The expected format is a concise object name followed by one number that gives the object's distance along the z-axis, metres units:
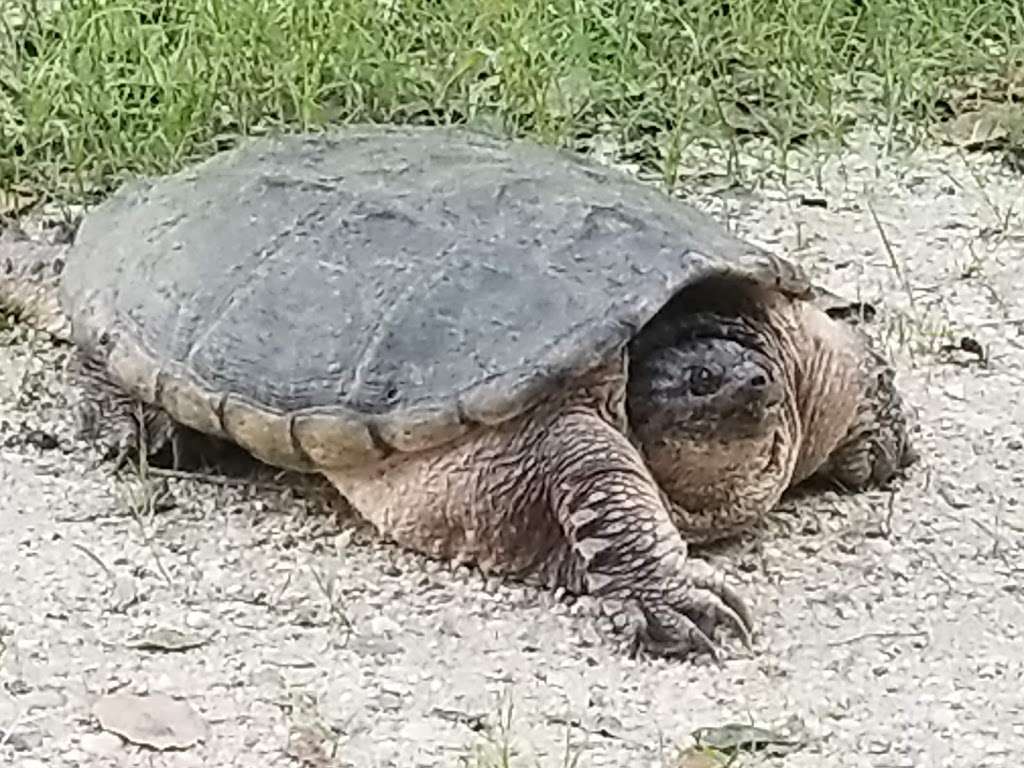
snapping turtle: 2.95
